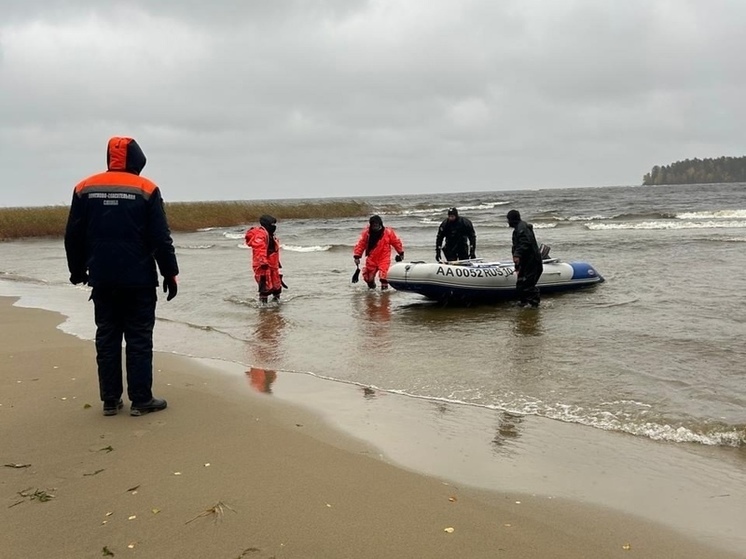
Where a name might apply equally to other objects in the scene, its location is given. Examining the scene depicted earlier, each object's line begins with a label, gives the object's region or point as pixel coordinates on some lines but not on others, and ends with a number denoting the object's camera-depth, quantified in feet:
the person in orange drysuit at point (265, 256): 33.58
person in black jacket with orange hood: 12.74
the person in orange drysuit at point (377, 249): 37.76
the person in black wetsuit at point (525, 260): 31.78
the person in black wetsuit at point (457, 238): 39.68
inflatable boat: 33.09
